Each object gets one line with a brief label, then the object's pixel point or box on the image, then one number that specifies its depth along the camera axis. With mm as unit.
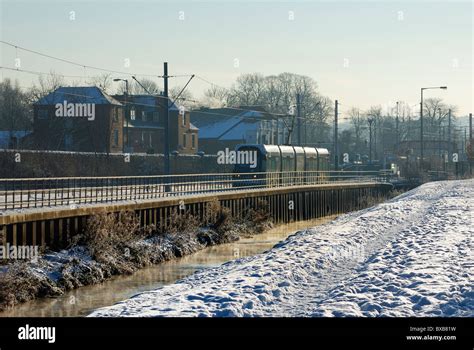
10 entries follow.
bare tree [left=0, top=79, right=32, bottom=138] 88562
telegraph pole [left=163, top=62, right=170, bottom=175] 42156
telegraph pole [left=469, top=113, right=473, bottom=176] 94550
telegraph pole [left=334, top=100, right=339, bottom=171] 73000
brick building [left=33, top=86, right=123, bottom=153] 78812
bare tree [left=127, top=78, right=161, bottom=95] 135750
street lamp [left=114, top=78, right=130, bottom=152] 83862
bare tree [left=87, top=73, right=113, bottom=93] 113500
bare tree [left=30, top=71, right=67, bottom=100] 88625
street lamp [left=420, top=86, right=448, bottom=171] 77062
